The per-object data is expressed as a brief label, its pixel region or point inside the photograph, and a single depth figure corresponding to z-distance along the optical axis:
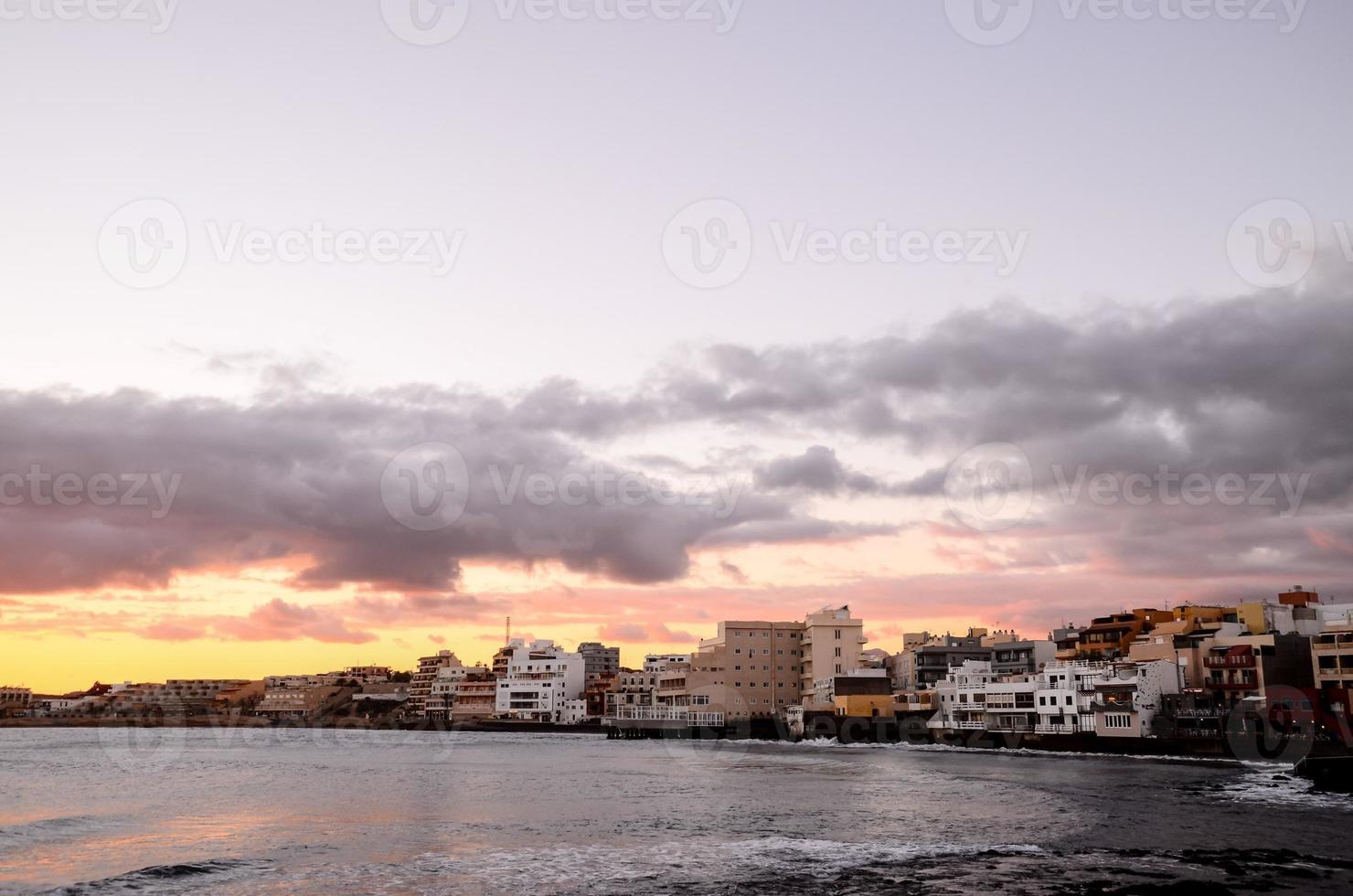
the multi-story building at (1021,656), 122.12
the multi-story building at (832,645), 144.25
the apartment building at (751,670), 150.88
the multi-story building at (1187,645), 93.50
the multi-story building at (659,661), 184.68
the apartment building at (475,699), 188.88
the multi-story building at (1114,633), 114.31
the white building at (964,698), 110.94
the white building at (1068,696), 96.62
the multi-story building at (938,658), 129.75
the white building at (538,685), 183.12
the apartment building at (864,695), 127.38
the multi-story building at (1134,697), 90.94
